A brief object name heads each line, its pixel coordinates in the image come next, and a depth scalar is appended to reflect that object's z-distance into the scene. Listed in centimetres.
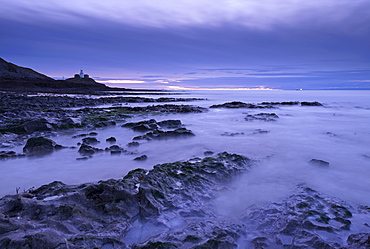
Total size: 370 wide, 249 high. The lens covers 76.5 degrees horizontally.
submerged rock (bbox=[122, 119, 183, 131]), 876
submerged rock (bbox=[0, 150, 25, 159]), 514
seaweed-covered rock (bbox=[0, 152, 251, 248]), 220
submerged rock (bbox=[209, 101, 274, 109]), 2046
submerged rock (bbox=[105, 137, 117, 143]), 695
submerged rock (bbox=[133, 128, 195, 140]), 733
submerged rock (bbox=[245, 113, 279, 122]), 1259
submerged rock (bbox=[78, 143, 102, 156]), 551
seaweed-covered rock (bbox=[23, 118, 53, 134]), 767
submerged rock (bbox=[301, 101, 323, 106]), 2387
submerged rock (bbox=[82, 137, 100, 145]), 661
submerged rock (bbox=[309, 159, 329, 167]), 503
